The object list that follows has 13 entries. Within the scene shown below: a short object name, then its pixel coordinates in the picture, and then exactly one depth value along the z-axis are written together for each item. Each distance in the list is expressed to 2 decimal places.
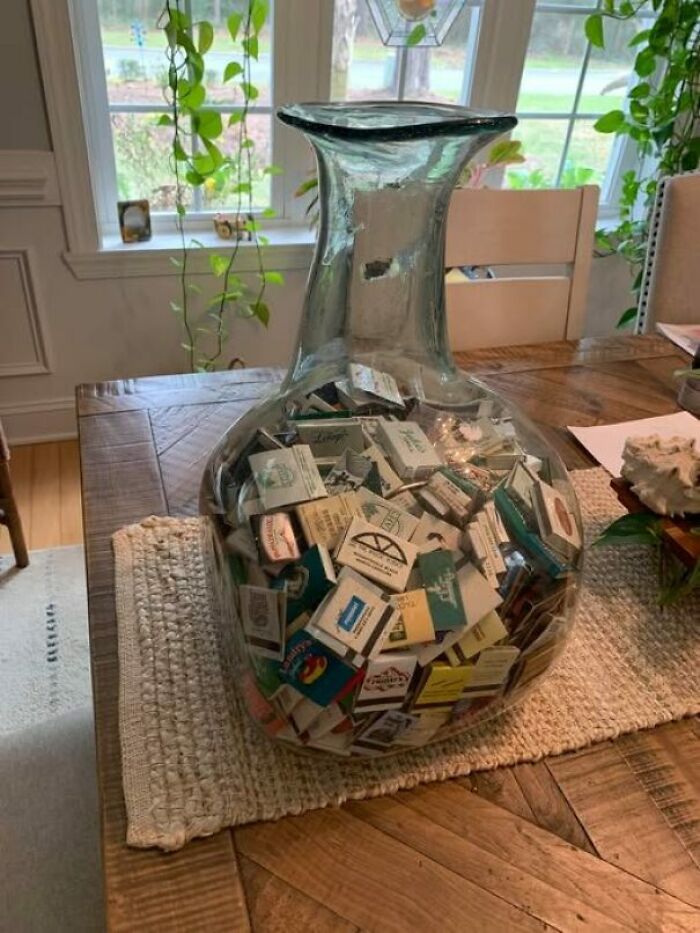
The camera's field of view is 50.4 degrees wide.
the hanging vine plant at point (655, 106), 2.04
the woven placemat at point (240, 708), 0.50
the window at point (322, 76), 1.84
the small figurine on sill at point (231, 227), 2.02
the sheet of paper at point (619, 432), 0.90
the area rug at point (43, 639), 1.35
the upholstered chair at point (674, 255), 1.37
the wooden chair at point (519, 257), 1.24
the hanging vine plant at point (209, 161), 1.74
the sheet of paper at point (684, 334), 1.20
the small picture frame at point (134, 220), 1.94
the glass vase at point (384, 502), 0.46
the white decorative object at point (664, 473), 0.65
